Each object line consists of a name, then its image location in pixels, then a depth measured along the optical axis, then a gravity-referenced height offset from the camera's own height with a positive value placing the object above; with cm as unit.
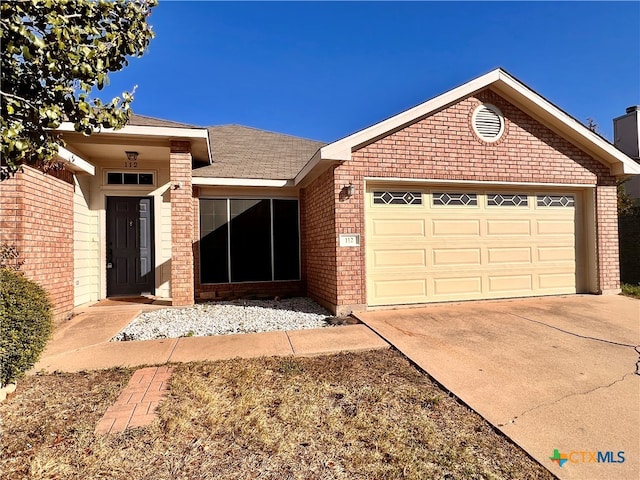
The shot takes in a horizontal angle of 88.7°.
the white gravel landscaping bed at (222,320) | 506 -129
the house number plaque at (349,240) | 605 +8
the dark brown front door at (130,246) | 756 +5
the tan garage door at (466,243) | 645 -2
